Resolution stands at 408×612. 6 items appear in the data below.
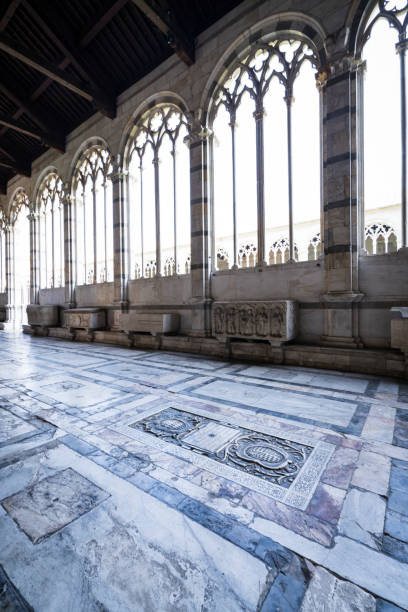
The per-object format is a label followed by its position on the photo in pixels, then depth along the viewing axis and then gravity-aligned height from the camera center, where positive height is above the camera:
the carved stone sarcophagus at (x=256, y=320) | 5.12 -0.30
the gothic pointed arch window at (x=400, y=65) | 4.52 +3.92
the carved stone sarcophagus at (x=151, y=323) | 7.01 -0.44
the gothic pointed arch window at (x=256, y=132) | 5.62 +3.82
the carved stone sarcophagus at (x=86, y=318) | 9.06 -0.39
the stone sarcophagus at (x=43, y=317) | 10.80 -0.39
